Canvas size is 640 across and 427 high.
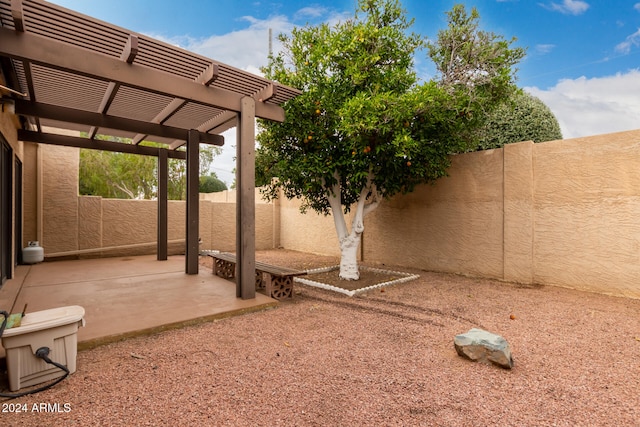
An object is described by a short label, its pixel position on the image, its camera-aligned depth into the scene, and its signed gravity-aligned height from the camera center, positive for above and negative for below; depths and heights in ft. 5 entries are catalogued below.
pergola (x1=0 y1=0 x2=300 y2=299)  9.04 +4.86
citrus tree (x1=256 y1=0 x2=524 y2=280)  15.48 +6.16
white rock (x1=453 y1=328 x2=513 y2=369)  8.20 -3.56
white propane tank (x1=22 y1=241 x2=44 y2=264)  21.86 -2.94
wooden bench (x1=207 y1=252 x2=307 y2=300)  14.33 -3.12
